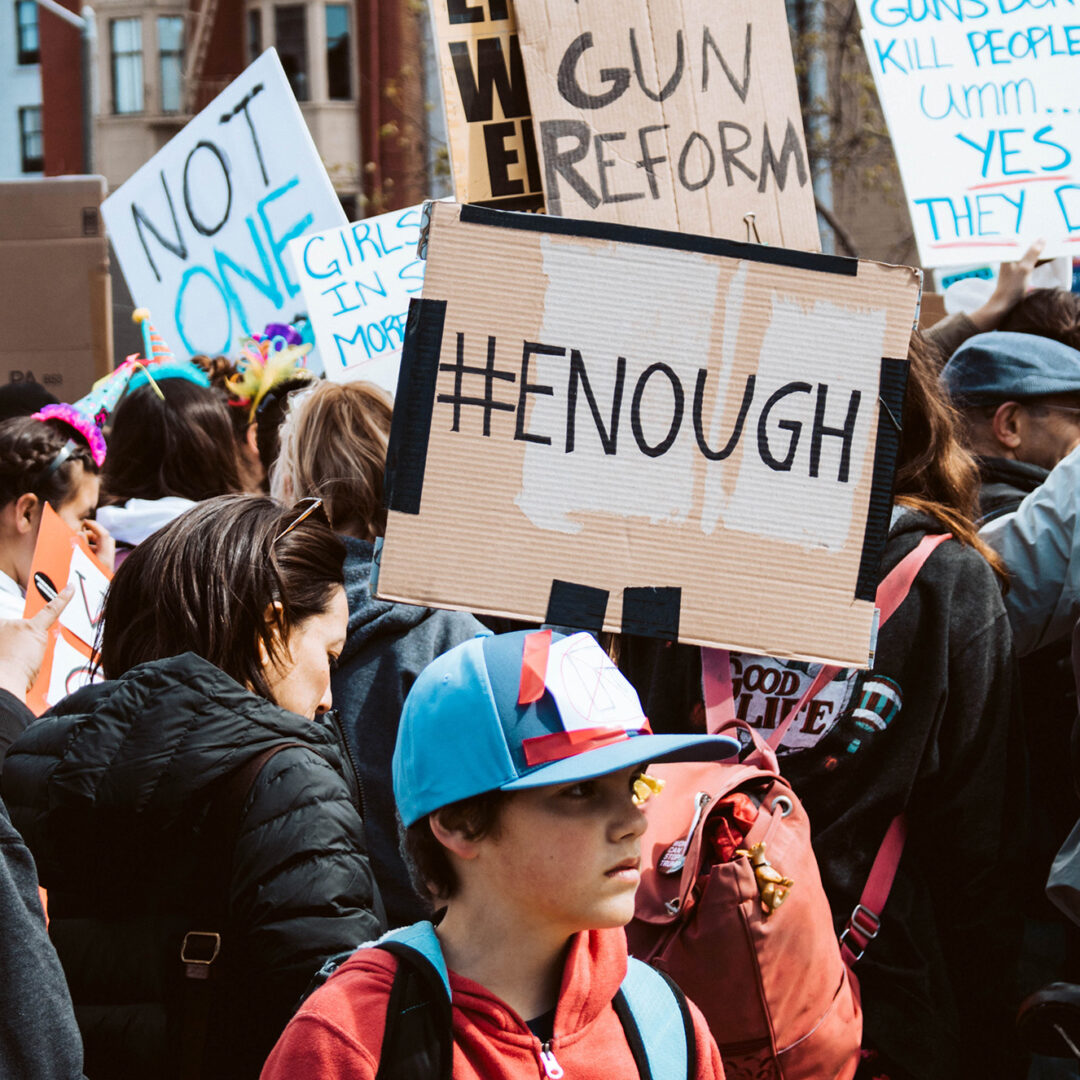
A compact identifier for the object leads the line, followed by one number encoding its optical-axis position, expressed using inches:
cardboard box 218.2
